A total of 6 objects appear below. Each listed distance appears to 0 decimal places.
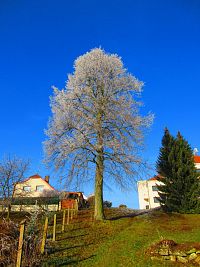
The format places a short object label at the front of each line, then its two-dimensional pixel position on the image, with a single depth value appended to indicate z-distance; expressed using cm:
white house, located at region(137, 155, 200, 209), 5523
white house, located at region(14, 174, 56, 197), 5203
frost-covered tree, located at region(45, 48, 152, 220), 1953
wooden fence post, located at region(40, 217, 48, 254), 997
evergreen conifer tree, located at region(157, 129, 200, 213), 2680
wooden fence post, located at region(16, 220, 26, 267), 756
